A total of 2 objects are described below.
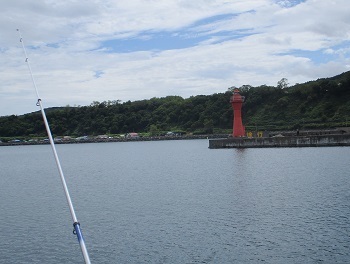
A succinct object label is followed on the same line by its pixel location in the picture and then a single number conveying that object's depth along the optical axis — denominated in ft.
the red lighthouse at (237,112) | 197.36
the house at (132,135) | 445.00
